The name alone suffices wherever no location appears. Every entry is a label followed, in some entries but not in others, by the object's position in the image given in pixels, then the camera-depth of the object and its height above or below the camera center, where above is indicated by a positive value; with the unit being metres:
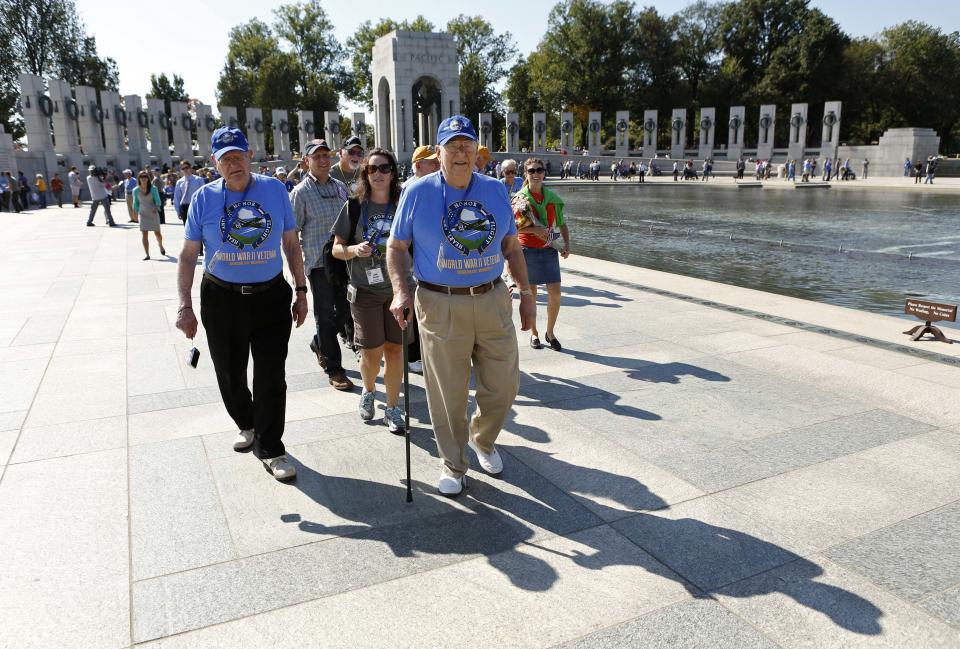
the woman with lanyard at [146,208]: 12.89 -0.55
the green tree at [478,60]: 82.12 +13.77
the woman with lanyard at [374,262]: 4.61 -0.57
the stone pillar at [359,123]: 59.84 +4.73
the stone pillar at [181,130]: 47.91 +3.30
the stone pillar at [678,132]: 58.41 +3.52
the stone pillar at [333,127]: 59.03 +4.25
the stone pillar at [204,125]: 51.28 +3.83
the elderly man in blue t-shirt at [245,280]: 3.78 -0.56
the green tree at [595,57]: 72.81 +12.20
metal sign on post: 6.42 -1.31
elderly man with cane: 3.54 -0.54
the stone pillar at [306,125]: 57.69 +4.29
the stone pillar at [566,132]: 60.62 +3.74
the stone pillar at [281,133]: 56.74 +3.65
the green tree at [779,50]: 62.97 +11.42
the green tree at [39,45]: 60.69 +11.97
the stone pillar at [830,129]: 51.78 +3.21
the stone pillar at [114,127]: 42.47 +3.12
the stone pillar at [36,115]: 36.66 +3.33
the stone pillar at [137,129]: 44.00 +3.13
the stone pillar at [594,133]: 60.28 +3.61
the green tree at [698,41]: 71.56 +13.51
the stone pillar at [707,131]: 56.41 +3.51
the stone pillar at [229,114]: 52.00 +4.72
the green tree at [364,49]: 83.00 +15.05
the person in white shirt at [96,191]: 19.38 -0.35
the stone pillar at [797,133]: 52.03 +3.01
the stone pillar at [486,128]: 59.53 +4.04
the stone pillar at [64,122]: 38.22 +3.13
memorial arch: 52.53 +7.86
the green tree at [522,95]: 82.12 +9.39
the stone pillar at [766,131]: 54.09 +3.31
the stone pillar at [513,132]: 59.86 +3.76
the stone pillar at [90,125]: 40.16 +3.06
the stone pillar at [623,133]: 59.06 +3.52
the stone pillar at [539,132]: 59.97 +3.80
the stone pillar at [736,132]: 55.50 +3.30
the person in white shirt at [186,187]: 13.88 -0.19
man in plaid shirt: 5.57 -0.43
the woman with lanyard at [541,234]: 6.50 -0.55
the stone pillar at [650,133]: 59.13 +3.50
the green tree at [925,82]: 63.34 +8.10
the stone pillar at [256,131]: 55.47 +3.80
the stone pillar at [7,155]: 31.55 +1.09
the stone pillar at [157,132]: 46.12 +3.02
